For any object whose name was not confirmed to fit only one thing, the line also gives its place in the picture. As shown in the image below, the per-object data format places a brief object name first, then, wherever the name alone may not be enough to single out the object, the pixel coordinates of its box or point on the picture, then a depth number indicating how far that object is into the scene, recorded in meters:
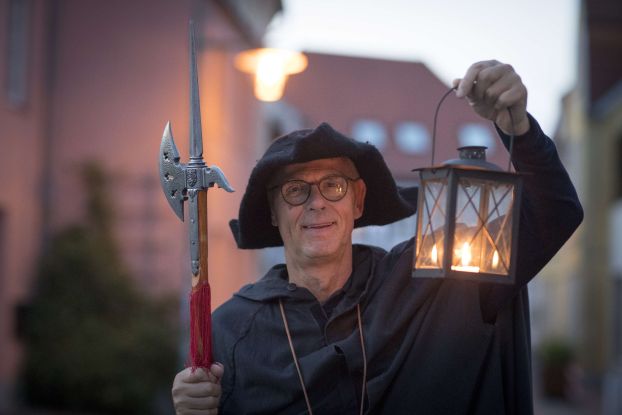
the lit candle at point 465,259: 2.99
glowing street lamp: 9.71
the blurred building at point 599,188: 22.19
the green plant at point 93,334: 10.77
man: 3.22
